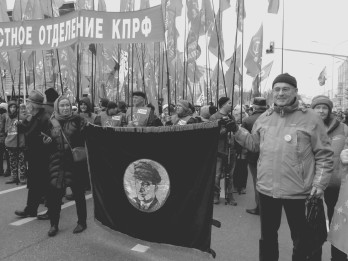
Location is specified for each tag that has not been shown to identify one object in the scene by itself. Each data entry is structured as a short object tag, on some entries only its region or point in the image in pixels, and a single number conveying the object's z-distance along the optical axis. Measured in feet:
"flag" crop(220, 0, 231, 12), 30.50
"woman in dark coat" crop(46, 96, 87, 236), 13.96
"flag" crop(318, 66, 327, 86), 86.89
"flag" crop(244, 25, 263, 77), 35.60
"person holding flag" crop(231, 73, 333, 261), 8.96
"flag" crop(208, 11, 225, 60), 36.78
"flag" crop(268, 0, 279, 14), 27.30
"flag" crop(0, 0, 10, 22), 30.48
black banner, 10.11
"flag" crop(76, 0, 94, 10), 33.78
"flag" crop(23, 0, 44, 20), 30.71
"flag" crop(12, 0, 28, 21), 32.22
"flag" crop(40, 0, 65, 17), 32.12
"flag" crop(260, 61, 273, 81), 47.85
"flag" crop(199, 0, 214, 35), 35.79
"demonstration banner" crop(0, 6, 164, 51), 14.67
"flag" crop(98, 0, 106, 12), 38.03
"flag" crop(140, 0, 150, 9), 36.60
